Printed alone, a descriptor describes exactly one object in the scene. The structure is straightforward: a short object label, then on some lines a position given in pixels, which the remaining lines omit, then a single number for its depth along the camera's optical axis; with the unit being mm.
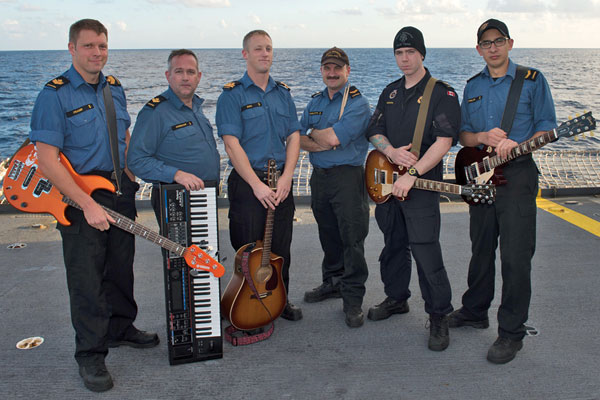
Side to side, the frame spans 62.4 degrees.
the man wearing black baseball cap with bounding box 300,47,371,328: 3729
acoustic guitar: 3496
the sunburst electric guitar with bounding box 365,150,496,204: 3225
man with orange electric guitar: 2803
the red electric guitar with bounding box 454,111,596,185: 2840
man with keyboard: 3195
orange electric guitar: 2850
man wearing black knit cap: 3299
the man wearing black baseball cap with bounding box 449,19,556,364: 3141
